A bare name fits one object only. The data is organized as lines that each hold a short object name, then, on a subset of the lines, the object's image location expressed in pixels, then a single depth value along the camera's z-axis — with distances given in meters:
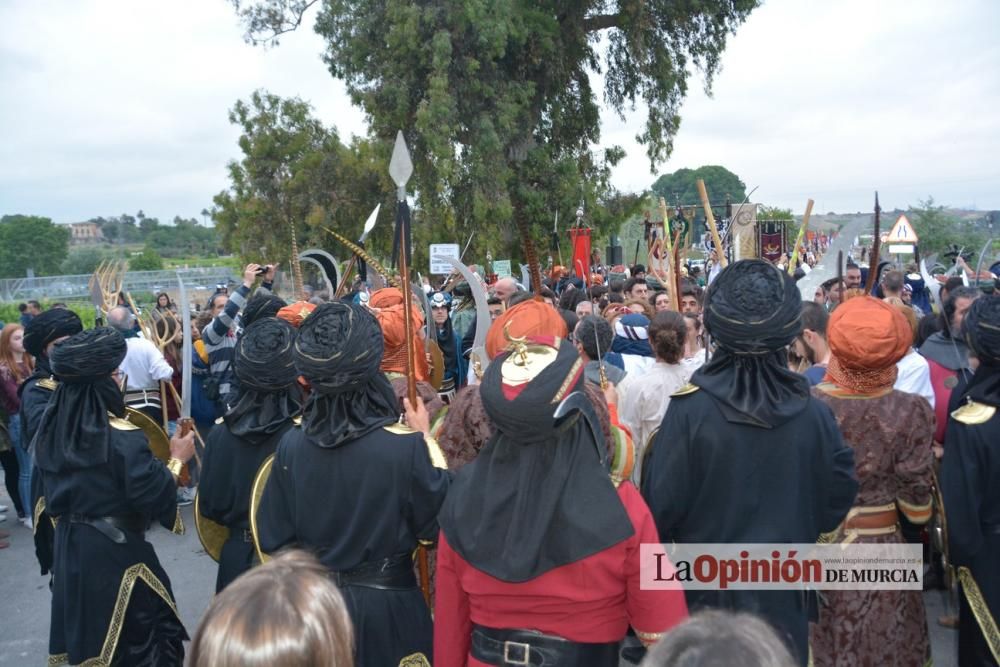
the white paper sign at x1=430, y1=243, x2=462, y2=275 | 11.25
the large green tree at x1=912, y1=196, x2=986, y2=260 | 29.72
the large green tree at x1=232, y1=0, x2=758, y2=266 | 18.77
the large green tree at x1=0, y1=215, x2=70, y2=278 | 57.44
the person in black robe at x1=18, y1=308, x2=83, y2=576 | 4.10
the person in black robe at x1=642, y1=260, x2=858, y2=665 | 2.81
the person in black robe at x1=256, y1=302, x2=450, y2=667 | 2.86
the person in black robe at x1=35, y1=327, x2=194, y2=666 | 3.51
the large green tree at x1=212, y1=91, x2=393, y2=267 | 25.36
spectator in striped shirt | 6.43
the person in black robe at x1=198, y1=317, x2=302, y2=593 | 3.58
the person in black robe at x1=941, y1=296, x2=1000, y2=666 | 3.08
